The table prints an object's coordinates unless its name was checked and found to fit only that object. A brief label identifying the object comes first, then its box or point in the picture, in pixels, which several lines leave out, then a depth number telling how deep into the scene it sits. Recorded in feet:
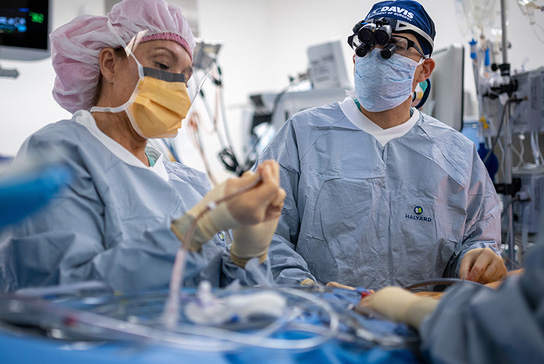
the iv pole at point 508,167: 7.93
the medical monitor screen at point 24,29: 7.97
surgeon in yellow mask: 3.45
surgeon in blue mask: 5.44
